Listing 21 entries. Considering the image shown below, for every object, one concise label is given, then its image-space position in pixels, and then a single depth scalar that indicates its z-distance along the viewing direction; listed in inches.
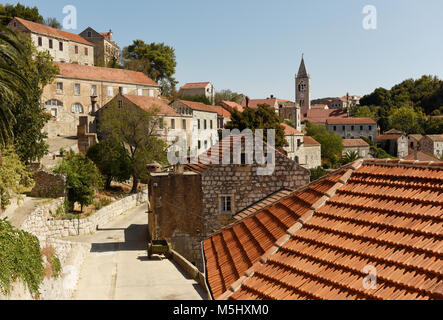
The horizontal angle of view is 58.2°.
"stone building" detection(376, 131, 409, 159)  4013.3
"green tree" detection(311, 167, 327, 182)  2304.4
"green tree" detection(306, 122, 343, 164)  3444.9
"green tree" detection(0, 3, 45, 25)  2868.1
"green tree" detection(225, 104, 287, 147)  2210.9
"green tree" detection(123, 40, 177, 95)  3454.7
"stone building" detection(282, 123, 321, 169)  2866.6
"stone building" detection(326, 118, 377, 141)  4232.3
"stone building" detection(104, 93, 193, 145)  2036.2
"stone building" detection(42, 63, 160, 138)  2001.7
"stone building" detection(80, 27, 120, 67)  3535.9
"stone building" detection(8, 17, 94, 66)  2615.7
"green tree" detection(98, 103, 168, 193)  1595.7
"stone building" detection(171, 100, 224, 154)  2443.4
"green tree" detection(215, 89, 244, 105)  4440.0
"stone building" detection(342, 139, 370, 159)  3752.5
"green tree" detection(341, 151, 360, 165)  2731.3
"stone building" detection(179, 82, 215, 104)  3774.6
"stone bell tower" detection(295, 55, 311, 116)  5728.3
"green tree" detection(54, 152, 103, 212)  1165.1
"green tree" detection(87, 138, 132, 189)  1531.7
